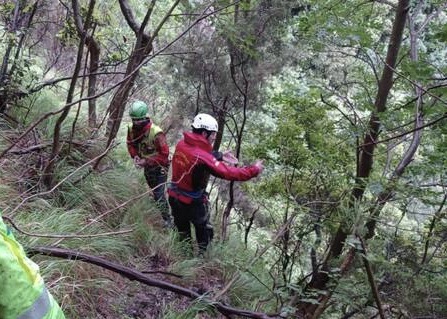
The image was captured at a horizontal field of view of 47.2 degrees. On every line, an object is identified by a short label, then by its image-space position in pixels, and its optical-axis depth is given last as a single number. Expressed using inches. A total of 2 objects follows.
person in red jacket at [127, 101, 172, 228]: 247.8
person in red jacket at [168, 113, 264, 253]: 211.8
